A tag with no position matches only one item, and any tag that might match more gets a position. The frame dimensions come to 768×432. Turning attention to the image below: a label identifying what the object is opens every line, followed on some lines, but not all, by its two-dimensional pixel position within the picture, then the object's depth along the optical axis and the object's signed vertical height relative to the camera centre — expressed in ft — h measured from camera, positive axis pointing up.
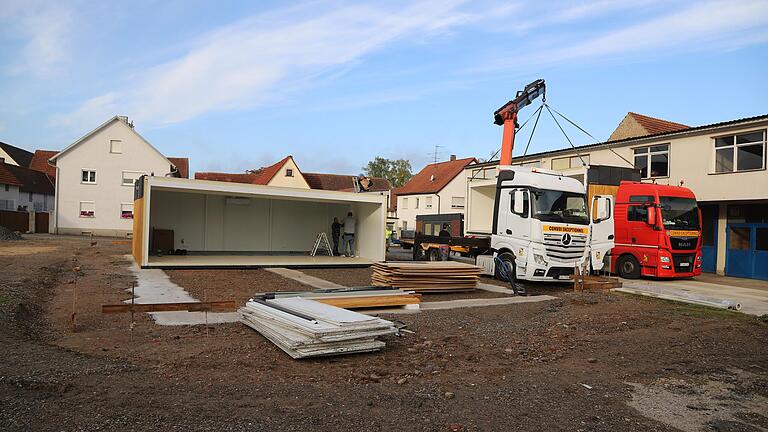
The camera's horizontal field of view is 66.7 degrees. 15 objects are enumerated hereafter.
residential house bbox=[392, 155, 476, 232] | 156.56 +7.81
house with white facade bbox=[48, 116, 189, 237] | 138.72 +8.13
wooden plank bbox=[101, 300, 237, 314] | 26.78 -4.48
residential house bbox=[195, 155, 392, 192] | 175.94 +12.85
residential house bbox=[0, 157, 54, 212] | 163.32 +5.62
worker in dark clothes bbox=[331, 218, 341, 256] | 77.56 -1.79
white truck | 48.08 -0.03
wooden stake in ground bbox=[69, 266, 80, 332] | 26.66 -5.32
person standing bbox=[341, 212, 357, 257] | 73.00 -1.74
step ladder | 78.79 -3.90
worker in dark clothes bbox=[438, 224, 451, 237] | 64.22 -1.22
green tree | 286.46 +24.84
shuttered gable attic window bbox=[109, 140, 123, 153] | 144.15 +16.08
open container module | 58.65 -1.21
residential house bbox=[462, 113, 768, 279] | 64.13 +5.91
